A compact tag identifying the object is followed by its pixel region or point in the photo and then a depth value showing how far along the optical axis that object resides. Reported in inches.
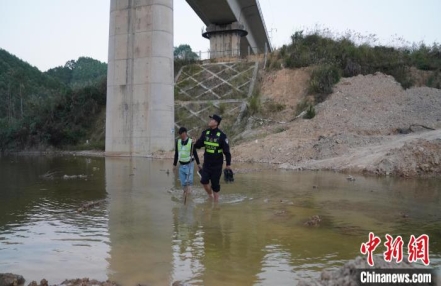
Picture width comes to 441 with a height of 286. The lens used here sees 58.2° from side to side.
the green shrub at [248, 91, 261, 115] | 1032.8
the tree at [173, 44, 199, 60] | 1455.5
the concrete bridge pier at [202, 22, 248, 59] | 1604.3
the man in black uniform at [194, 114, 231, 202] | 331.8
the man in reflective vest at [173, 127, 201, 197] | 355.3
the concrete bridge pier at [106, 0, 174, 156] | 992.9
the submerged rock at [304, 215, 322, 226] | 251.3
